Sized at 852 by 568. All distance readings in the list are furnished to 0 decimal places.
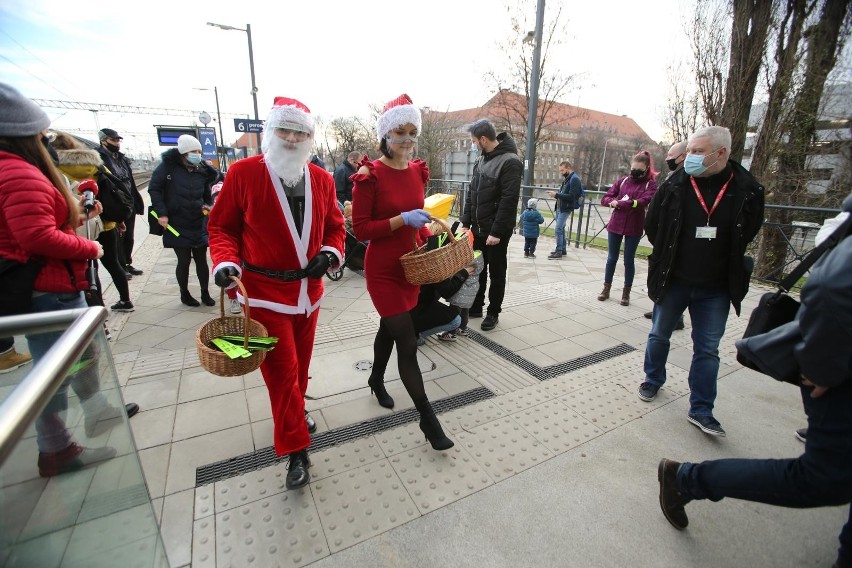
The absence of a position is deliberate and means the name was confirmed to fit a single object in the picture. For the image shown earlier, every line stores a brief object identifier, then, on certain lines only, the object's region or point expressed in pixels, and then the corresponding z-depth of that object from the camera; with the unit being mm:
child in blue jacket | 8500
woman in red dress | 2424
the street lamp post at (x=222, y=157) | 24961
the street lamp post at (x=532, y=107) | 9906
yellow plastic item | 6043
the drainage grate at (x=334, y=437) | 2398
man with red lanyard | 2668
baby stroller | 6093
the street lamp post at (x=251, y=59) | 14492
